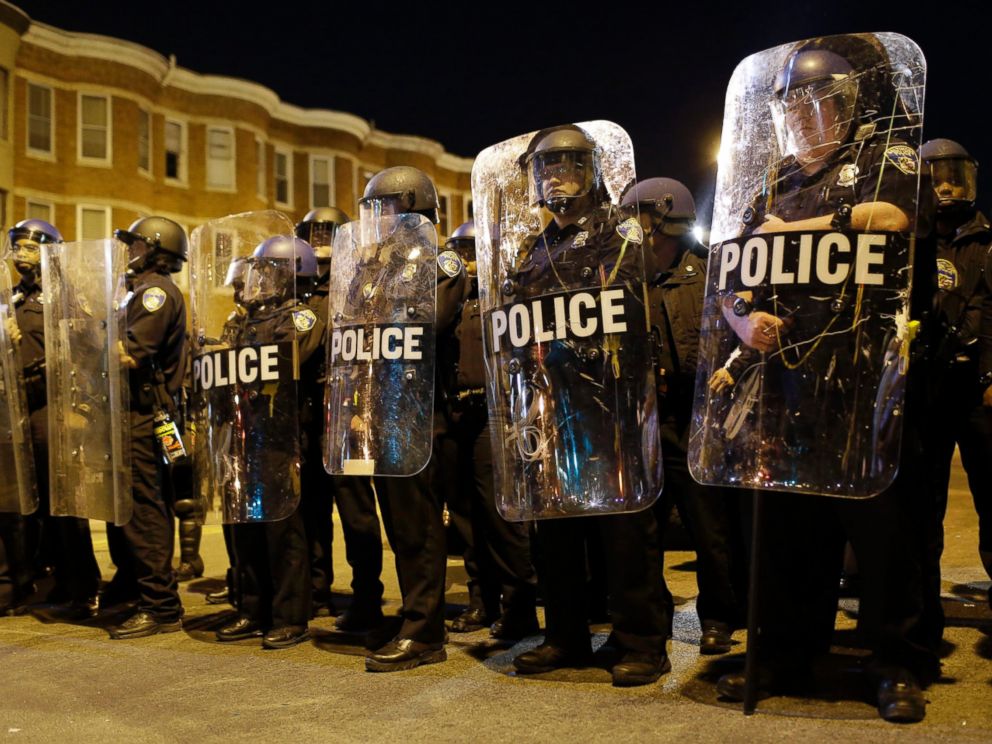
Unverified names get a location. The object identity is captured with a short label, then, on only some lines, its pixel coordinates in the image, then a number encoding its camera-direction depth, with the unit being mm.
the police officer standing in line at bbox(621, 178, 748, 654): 4777
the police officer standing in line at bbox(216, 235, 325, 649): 5223
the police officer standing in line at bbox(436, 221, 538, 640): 5191
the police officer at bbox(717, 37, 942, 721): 3477
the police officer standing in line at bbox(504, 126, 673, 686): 4086
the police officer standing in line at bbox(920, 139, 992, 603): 4902
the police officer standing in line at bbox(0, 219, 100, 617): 6320
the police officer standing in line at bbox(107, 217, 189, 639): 5707
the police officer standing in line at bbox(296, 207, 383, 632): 5469
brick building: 25969
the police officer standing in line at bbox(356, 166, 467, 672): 4645
